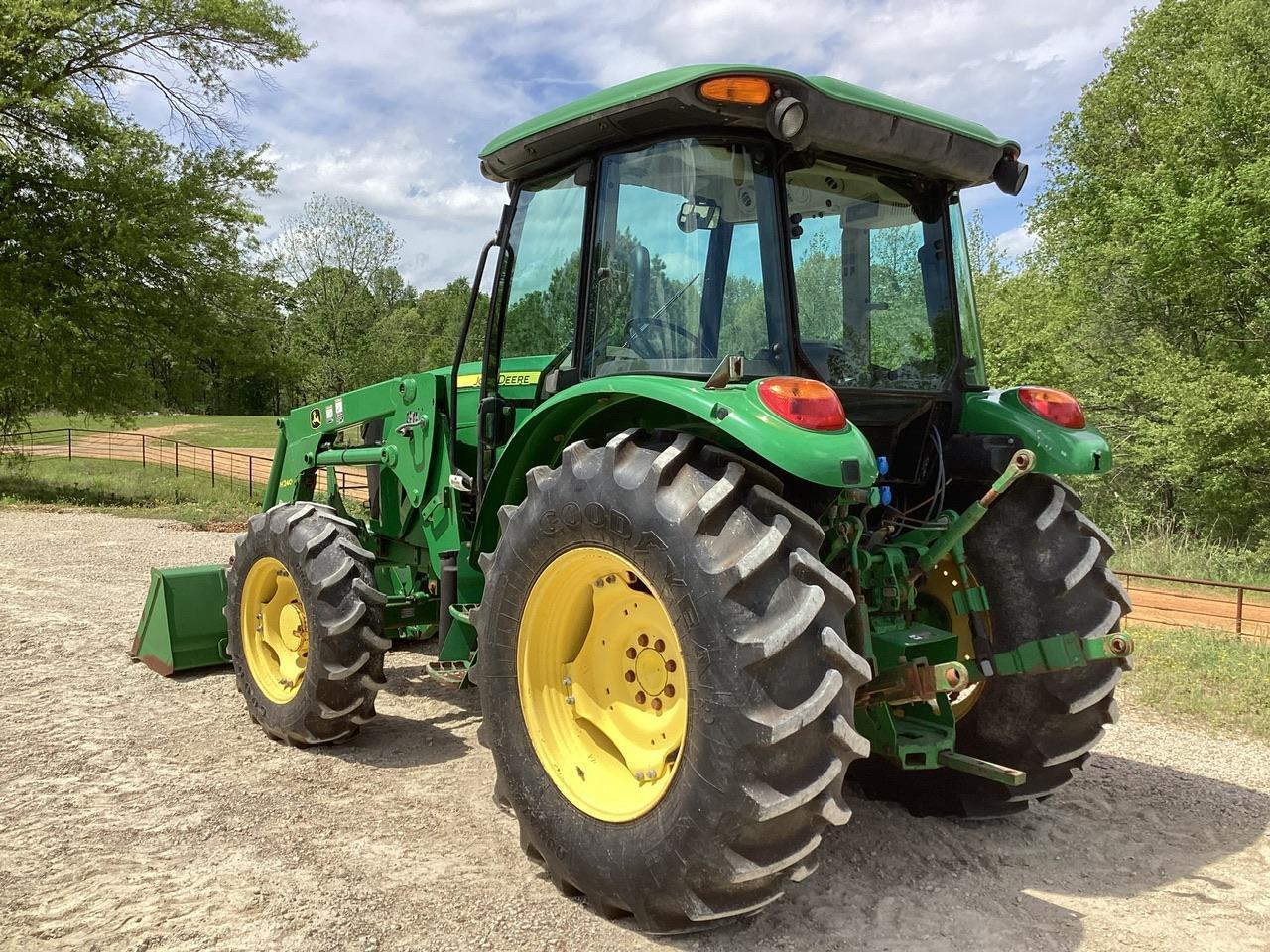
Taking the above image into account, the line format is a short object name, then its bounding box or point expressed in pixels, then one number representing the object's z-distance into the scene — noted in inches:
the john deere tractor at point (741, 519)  108.3
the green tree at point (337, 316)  1413.6
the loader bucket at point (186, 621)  236.4
